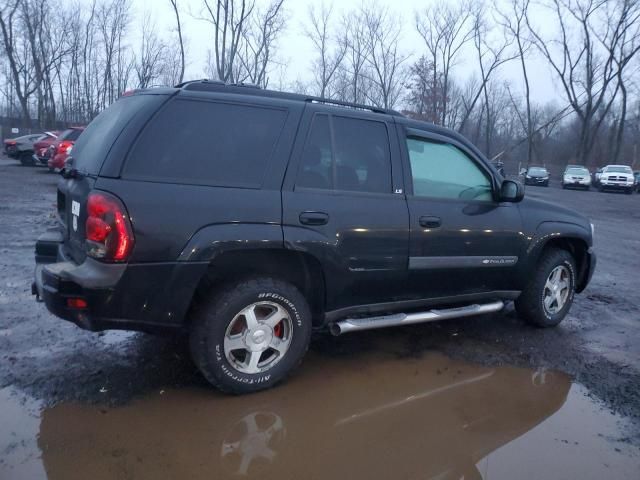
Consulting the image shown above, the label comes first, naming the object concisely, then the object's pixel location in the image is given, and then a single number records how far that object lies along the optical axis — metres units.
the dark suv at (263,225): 3.16
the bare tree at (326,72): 46.41
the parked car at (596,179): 35.38
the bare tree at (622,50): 42.40
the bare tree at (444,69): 47.41
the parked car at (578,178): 34.19
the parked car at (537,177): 36.88
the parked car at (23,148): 24.95
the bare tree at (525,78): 46.79
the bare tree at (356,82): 47.66
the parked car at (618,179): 32.09
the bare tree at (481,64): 48.12
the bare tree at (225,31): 32.66
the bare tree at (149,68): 48.00
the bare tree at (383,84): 47.75
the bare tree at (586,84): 44.81
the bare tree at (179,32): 33.22
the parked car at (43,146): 21.95
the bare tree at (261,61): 36.22
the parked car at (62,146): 15.94
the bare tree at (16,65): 43.12
